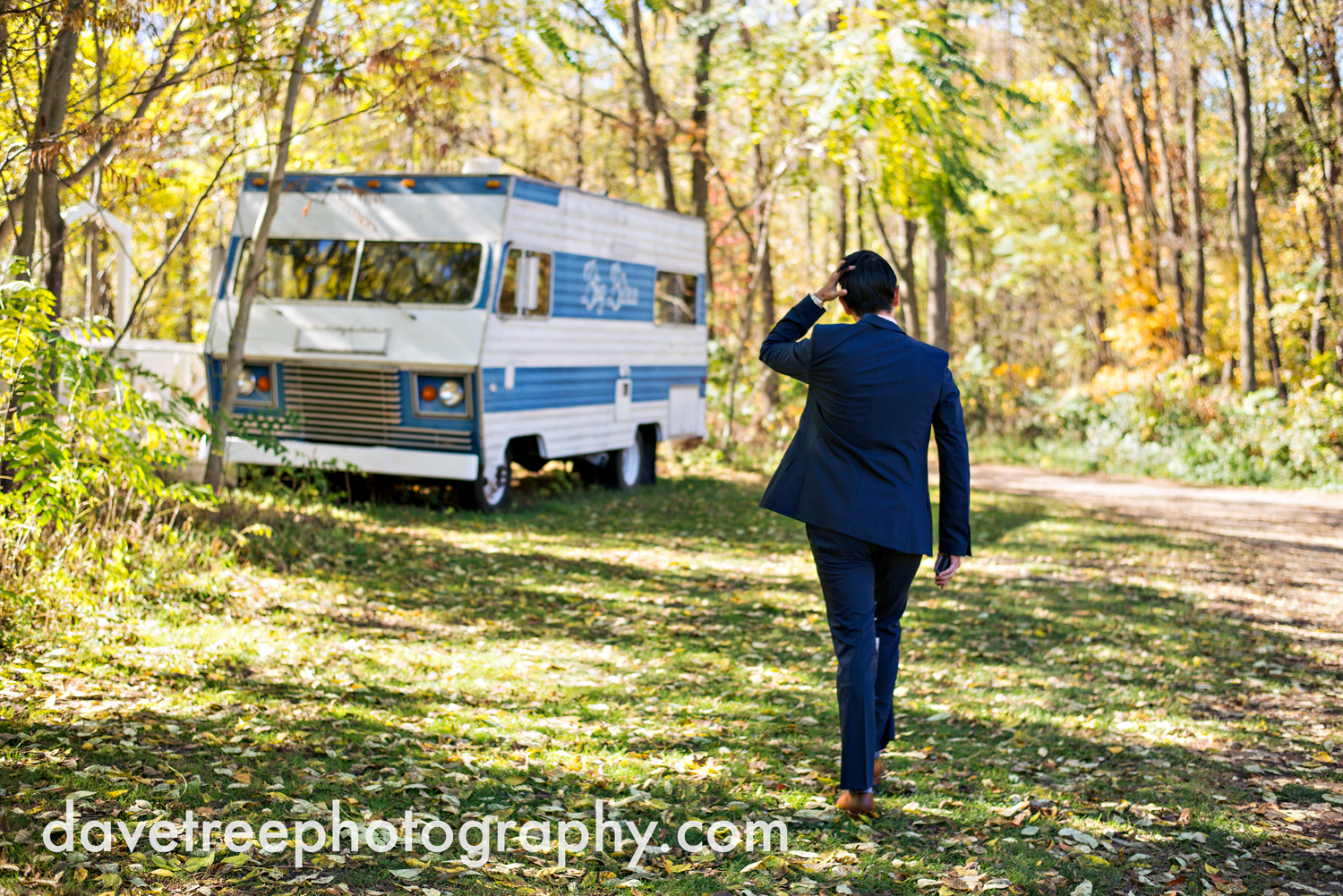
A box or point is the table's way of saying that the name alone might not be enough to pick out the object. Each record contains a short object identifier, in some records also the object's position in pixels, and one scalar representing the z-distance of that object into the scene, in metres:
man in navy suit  4.28
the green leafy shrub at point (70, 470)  5.45
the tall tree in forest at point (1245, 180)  18.70
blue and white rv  10.70
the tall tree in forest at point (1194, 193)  20.73
